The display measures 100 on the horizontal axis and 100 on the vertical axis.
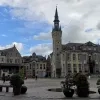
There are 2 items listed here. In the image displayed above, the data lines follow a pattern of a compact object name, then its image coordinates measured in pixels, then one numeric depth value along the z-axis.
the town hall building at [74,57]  46.37
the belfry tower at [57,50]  48.64
